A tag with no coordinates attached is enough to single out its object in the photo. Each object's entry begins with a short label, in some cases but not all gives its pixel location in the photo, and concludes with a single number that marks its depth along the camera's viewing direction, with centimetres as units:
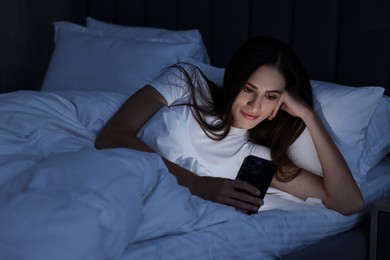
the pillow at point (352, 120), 187
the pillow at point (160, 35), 246
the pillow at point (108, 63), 236
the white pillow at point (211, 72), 210
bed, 117
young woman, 176
